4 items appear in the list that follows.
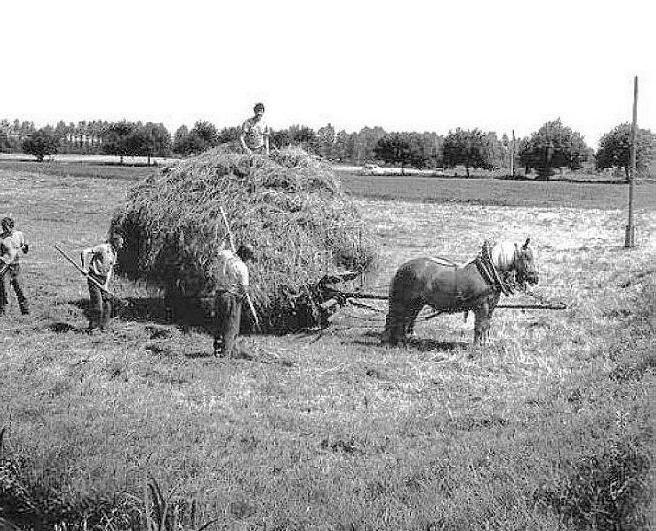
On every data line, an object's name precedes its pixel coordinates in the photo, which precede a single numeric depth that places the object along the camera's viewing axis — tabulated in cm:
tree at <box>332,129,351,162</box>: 15186
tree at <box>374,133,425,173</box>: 12506
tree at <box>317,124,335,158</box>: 14438
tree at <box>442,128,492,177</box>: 11731
